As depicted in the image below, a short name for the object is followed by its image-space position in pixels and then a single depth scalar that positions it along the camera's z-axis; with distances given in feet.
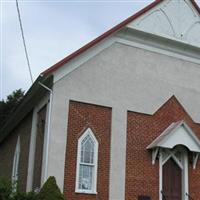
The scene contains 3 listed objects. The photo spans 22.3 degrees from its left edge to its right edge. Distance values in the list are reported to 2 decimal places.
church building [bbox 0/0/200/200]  58.70
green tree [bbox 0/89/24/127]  155.02
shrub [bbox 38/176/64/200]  51.93
